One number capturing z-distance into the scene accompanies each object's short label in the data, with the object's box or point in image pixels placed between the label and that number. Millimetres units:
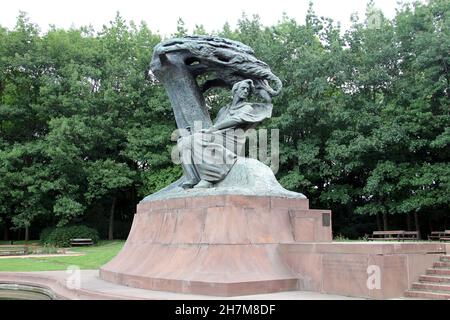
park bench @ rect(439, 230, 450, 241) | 20977
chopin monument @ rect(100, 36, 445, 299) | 8031
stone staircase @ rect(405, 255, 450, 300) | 7449
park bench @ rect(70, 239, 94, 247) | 27036
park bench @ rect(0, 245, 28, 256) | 22970
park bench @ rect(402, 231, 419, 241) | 23680
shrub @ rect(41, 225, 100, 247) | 27336
